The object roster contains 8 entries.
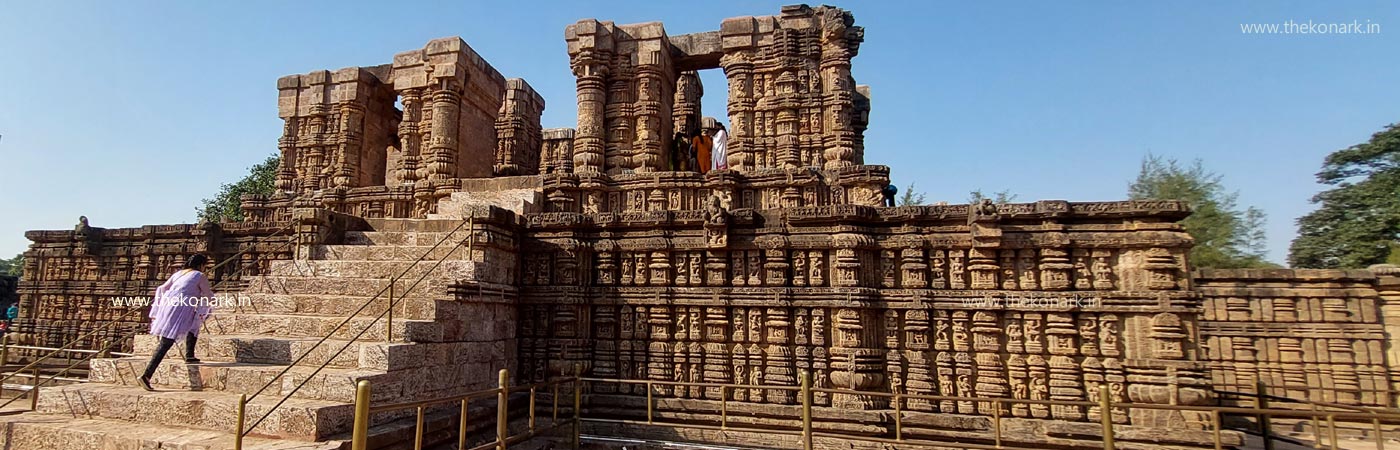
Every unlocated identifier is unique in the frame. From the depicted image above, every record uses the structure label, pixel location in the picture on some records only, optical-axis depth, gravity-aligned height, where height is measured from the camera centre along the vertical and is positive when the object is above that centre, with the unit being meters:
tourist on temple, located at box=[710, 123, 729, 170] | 12.00 +2.78
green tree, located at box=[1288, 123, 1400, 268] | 20.95 +2.84
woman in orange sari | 12.38 +2.96
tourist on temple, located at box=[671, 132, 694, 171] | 11.97 +2.77
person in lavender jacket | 6.21 -0.03
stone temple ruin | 7.28 +0.25
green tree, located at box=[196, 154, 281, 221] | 29.50 +5.32
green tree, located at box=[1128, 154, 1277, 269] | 23.20 +2.72
